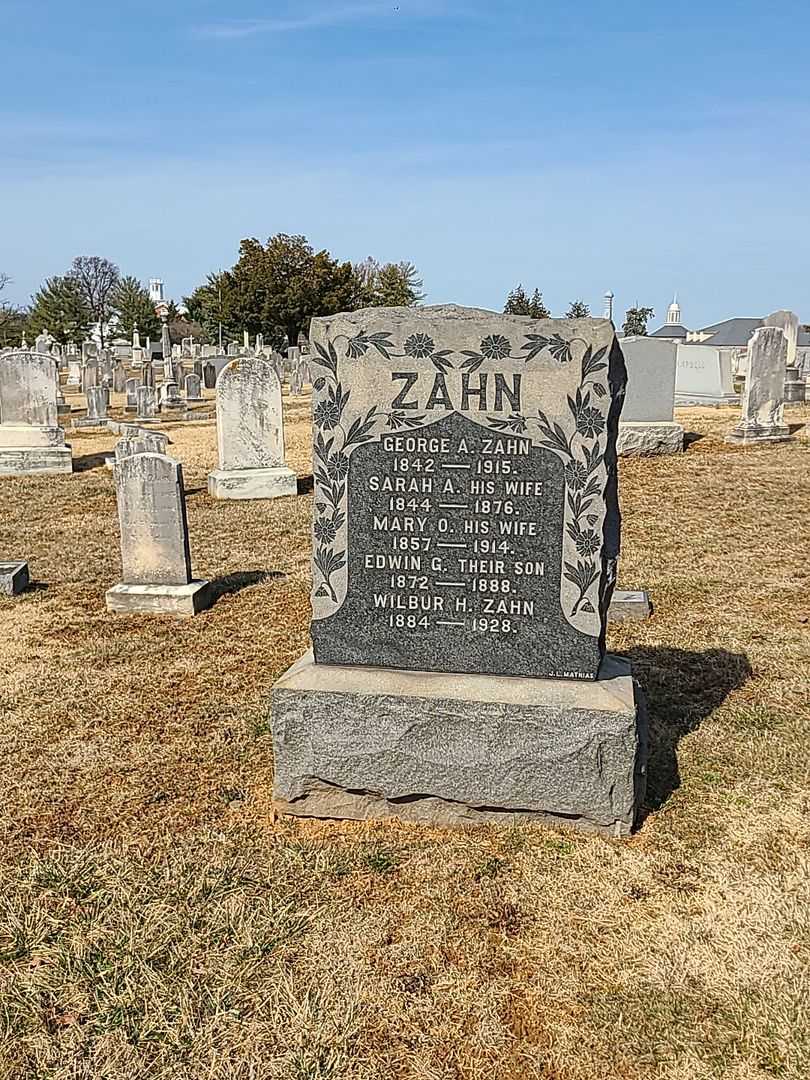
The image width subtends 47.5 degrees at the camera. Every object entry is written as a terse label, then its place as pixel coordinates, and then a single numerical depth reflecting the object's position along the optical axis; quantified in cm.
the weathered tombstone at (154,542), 700
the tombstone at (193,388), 2456
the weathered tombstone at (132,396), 2256
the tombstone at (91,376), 2825
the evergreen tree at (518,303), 4619
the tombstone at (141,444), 1168
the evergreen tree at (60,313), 6006
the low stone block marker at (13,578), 752
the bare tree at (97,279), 7656
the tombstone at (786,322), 1997
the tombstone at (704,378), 2209
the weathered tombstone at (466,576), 376
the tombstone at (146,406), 2048
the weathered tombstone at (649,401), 1400
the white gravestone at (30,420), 1359
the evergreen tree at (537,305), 4609
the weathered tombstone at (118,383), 3003
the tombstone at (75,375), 3343
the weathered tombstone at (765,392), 1457
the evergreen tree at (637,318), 6749
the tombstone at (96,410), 1956
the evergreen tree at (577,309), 4900
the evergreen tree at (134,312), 6309
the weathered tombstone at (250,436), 1152
